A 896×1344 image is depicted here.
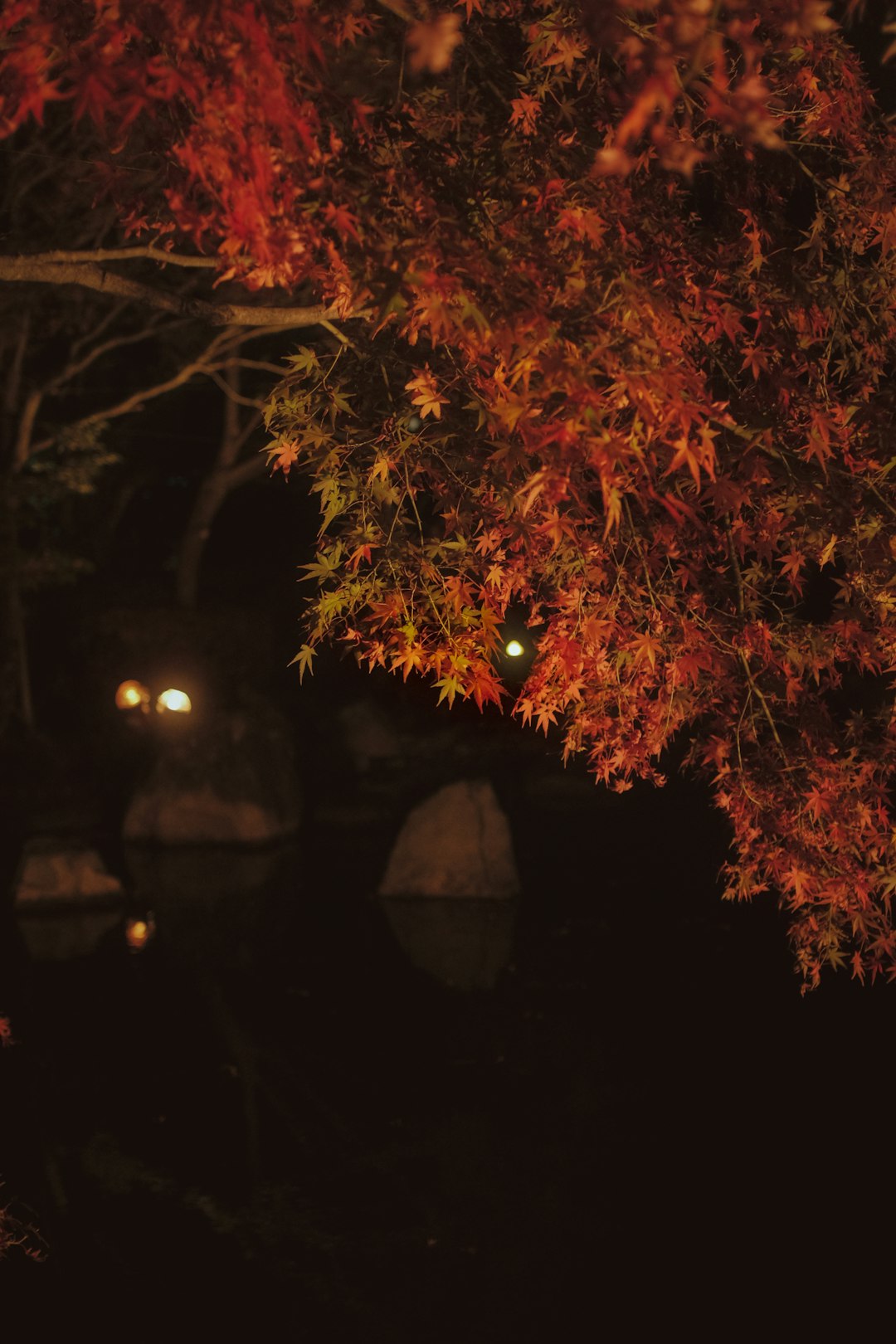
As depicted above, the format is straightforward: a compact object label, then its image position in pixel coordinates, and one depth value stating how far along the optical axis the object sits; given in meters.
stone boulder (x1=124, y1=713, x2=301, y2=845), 16.33
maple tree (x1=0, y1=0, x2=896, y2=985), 3.58
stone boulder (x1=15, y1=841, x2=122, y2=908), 13.80
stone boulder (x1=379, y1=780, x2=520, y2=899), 13.95
